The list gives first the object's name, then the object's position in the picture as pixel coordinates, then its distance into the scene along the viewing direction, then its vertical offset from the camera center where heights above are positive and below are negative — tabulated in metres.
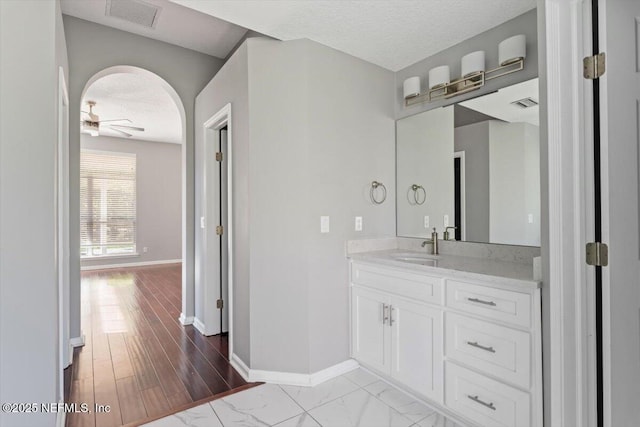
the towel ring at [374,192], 2.70 +0.18
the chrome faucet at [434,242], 2.50 -0.22
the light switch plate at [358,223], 2.60 -0.07
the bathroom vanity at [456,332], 1.54 -0.67
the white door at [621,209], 1.30 +0.01
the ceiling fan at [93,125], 4.80 +1.43
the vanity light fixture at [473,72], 2.00 +0.95
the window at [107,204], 6.77 +0.28
